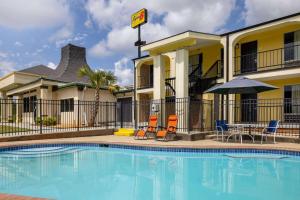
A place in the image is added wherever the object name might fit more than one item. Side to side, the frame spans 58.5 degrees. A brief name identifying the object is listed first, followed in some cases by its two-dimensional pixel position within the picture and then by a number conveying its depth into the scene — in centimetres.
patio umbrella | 1099
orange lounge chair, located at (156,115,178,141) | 1206
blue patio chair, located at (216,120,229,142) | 1188
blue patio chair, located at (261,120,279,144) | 1074
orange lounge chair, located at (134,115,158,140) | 1298
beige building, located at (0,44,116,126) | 2145
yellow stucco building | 1433
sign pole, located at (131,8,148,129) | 2569
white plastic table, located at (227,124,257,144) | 1104
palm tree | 2011
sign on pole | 2578
